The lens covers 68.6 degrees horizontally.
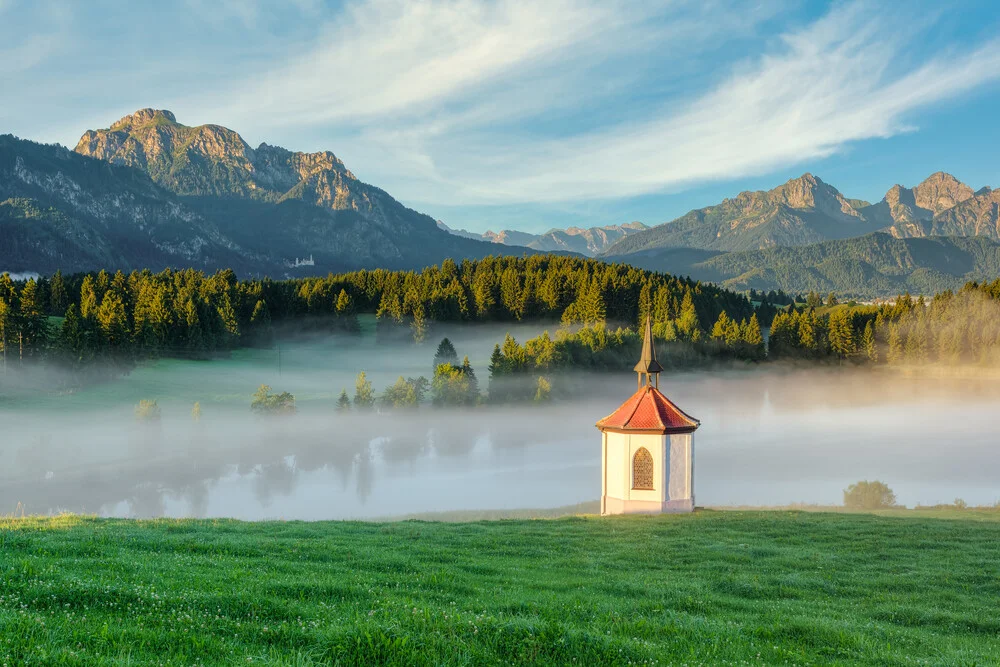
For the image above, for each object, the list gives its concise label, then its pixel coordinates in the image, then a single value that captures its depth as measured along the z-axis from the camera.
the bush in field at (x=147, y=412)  78.69
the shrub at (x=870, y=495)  58.25
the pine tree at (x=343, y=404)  92.15
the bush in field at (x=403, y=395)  92.94
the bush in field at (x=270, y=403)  88.44
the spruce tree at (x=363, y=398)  91.94
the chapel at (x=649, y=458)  38.94
